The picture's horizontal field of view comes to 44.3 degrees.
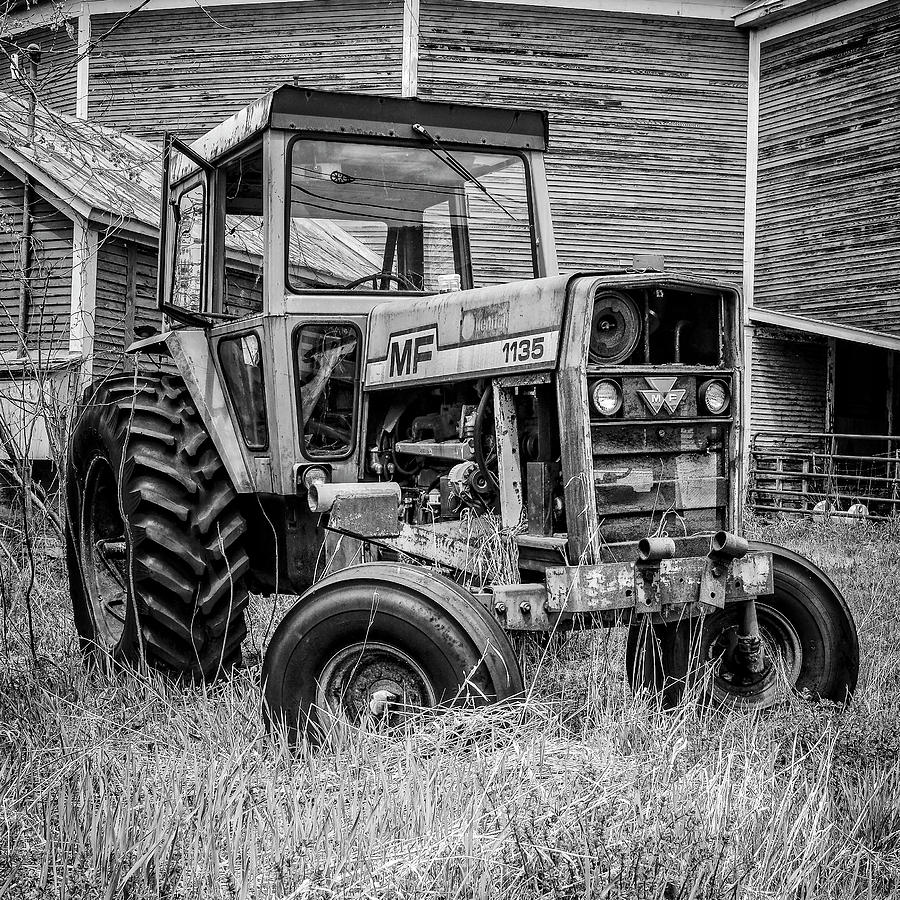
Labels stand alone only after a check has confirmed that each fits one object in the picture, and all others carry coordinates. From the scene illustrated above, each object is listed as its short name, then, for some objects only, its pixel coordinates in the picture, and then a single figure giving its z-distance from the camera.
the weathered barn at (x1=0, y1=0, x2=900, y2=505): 15.45
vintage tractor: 3.68
